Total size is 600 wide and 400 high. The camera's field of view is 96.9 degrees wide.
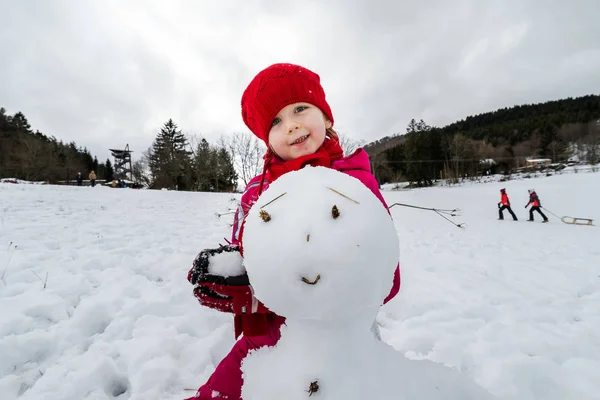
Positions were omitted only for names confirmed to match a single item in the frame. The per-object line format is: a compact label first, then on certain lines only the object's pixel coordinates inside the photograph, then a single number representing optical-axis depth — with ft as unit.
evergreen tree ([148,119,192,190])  110.01
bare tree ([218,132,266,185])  115.75
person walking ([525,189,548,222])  34.88
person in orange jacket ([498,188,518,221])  36.73
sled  30.45
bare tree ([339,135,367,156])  108.70
